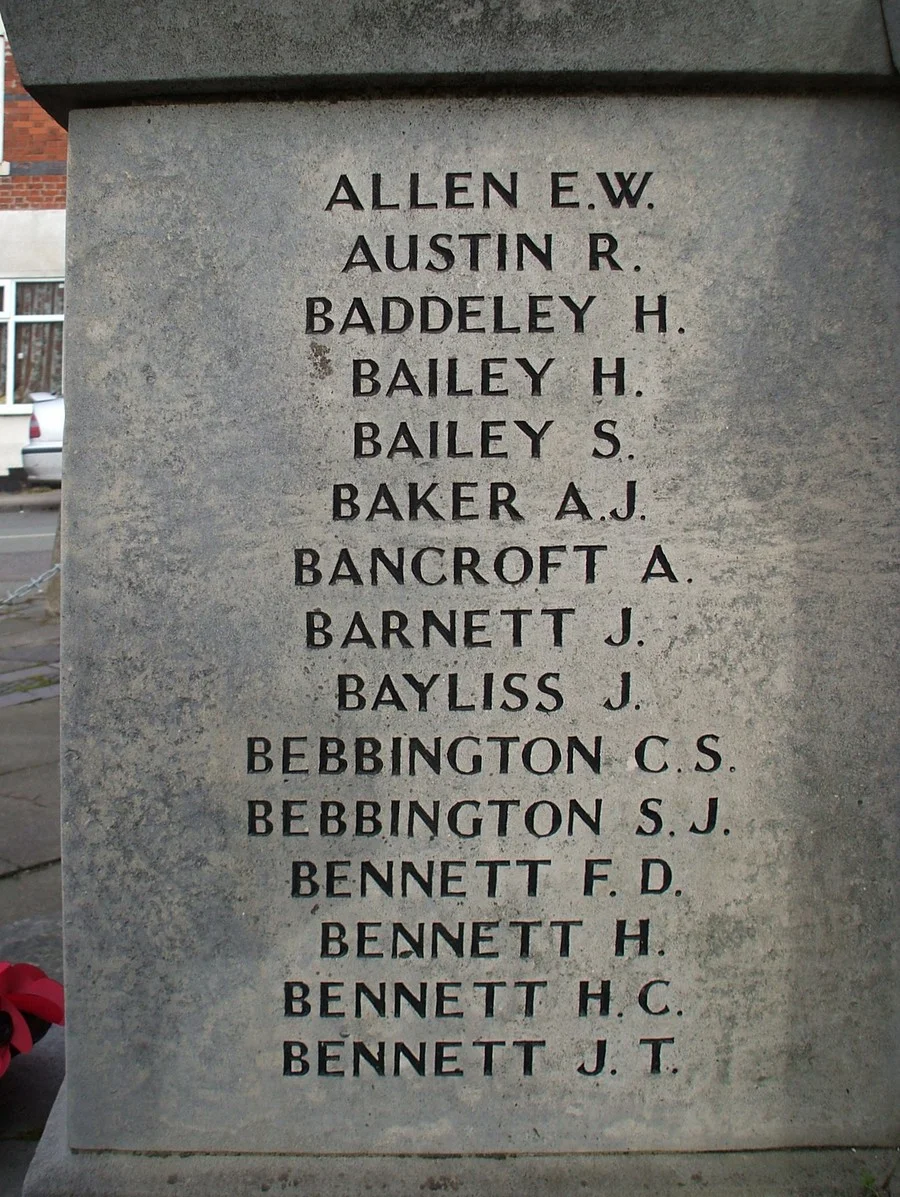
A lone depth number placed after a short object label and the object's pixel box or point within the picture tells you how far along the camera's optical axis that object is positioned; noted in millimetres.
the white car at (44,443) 18453
